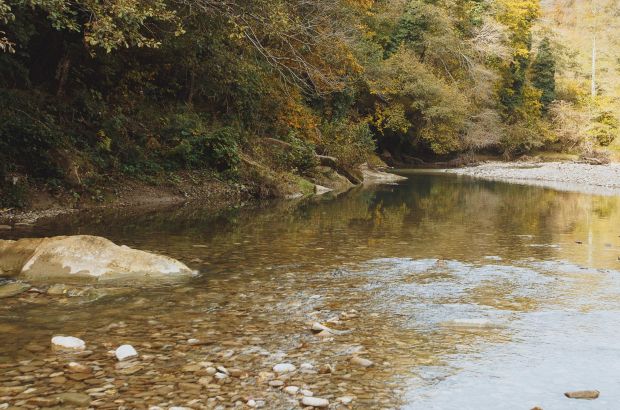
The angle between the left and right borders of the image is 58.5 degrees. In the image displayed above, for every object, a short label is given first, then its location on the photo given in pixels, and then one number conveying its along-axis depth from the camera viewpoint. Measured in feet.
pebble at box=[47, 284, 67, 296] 17.79
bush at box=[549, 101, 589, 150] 168.35
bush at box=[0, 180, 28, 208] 34.99
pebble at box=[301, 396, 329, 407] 10.41
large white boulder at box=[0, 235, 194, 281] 19.74
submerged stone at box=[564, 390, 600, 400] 10.91
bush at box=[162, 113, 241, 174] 51.06
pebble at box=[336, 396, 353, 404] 10.65
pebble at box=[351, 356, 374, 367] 12.54
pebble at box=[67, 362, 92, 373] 11.71
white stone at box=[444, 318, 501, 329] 15.46
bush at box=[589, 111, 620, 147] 159.94
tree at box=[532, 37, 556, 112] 188.44
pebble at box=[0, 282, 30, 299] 17.51
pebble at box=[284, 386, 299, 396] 10.93
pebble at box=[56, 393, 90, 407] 10.27
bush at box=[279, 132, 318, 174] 64.13
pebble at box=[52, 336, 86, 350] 13.00
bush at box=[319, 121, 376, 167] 78.07
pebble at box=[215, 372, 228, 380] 11.58
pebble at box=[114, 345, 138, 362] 12.44
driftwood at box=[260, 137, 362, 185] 65.57
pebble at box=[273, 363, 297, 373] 12.02
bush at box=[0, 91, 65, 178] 35.96
